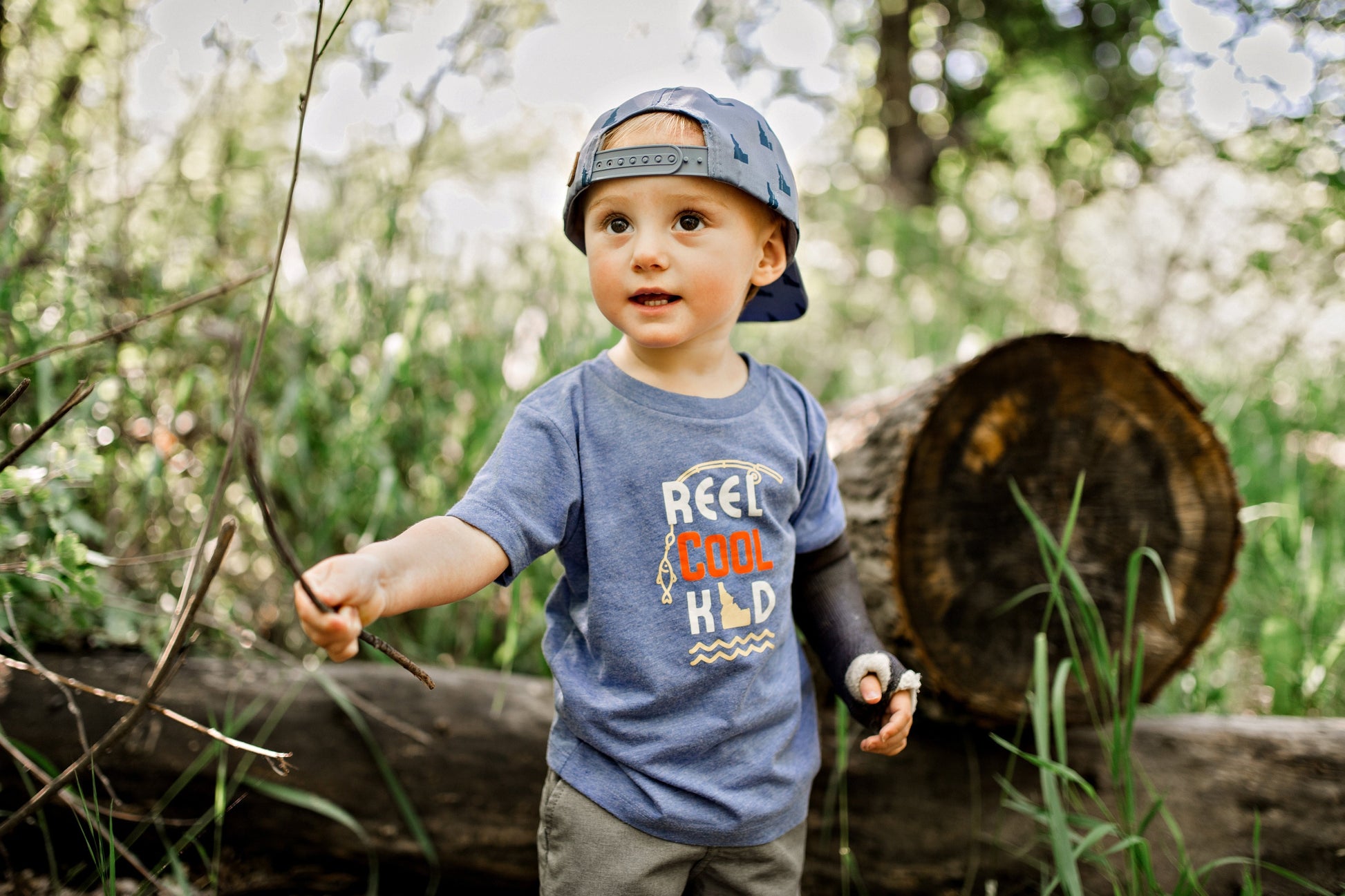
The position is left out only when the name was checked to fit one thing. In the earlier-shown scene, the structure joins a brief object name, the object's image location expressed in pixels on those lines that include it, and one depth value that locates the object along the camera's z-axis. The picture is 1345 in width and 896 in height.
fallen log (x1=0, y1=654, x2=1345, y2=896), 1.73
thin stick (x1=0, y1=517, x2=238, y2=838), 0.77
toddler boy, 1.14
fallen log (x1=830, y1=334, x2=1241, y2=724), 1.72
